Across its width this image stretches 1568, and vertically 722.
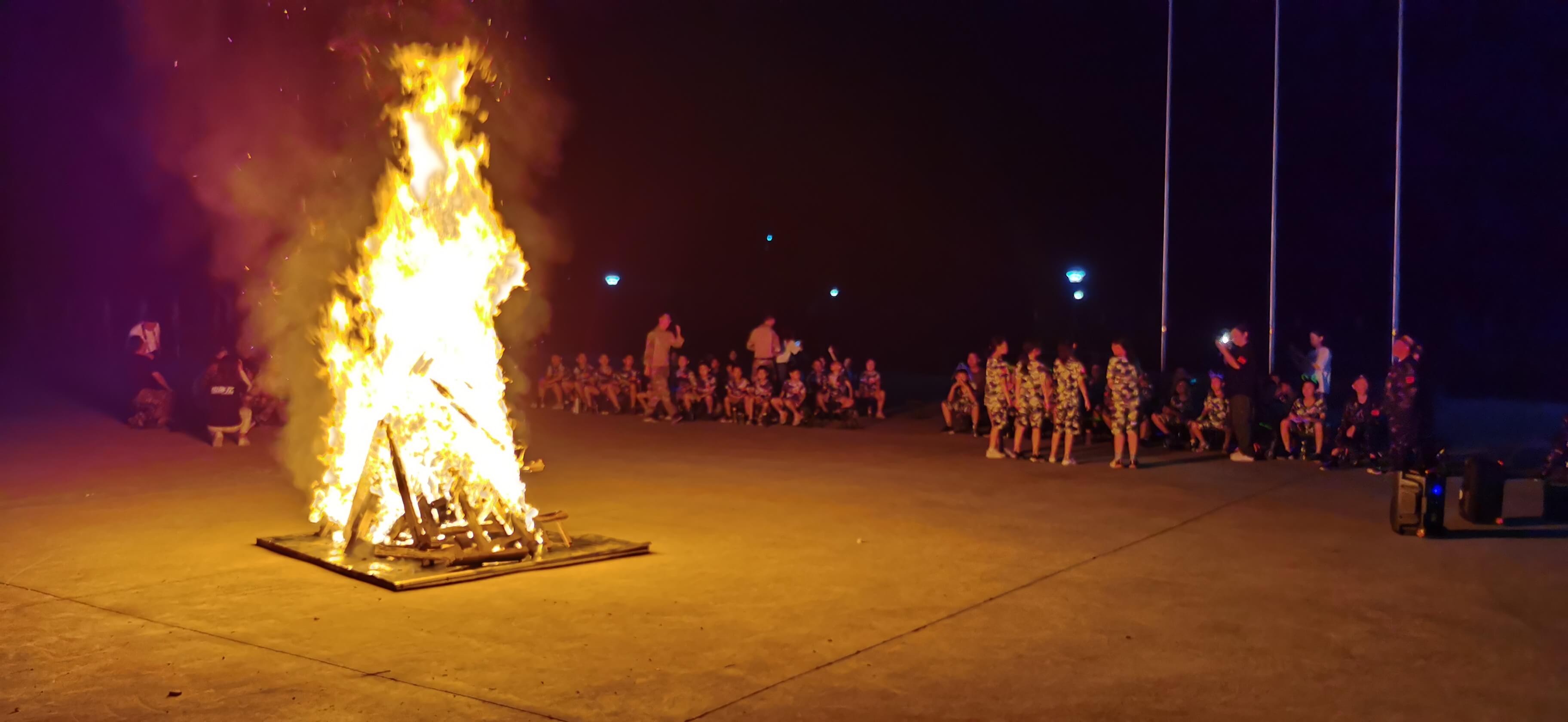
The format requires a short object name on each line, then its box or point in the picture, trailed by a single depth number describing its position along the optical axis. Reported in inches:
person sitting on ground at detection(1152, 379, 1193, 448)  636.7
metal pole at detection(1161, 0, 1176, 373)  765.9
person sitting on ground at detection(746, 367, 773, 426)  773.3
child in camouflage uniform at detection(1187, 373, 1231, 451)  609.9
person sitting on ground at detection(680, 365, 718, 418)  811.4
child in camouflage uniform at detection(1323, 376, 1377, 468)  560.1
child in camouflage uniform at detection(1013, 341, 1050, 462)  574.9
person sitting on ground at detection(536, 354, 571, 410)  900.0
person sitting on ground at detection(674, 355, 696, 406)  815.1
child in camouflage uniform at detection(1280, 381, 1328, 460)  577.9
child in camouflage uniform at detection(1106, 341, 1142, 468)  551.2
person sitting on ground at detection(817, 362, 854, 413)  774.5
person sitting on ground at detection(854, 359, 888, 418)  821.9
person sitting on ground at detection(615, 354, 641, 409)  856.3
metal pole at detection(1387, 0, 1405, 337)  665.0
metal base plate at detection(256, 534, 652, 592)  309.4
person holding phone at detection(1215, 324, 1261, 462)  584.4
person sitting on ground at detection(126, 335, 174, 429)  725.3
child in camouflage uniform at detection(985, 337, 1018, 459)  601.0
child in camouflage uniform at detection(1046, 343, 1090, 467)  560.4
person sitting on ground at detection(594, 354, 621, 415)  861.2
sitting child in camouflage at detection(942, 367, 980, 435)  709.3
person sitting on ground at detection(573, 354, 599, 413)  868.6
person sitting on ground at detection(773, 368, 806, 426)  768.3
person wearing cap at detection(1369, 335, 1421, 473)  512.1
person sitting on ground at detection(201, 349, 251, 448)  636.7
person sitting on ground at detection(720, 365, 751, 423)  782.5
